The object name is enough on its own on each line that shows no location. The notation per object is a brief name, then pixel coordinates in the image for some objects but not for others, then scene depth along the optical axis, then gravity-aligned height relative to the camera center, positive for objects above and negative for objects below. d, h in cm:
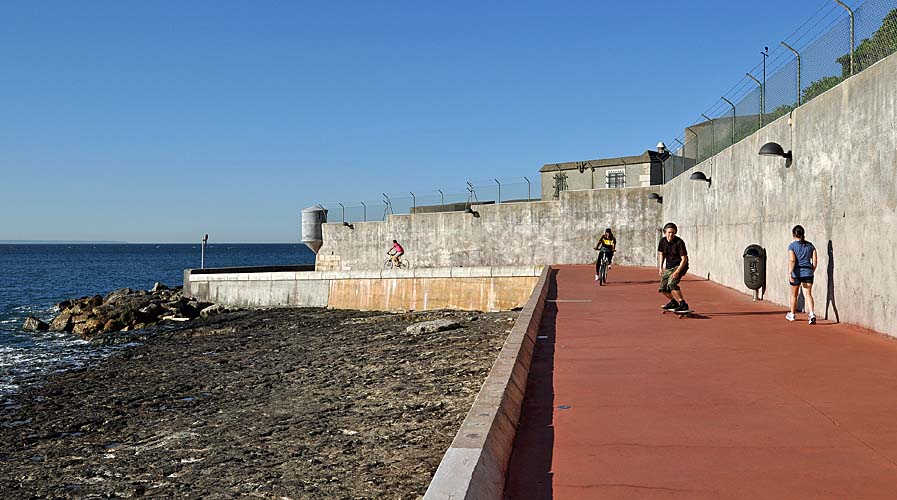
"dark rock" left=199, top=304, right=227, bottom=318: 3006 -249
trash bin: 1440 -33
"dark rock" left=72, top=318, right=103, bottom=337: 2645 -281
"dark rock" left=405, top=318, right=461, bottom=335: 1675 -173
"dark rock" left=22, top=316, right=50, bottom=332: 2883 -297
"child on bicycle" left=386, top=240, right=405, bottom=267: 3022 -16
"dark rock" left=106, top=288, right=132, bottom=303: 3441 -221
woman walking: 1131 -20
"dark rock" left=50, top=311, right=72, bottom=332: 2827 -283
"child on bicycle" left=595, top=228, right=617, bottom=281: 1973 +7
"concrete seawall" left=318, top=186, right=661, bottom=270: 2967 +69
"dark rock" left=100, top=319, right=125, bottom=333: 2727 -281
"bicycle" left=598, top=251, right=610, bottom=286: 1972 -44
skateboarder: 1269 -27
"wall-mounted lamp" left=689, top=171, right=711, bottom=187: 1973 +187
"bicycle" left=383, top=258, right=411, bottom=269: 3094 -68
